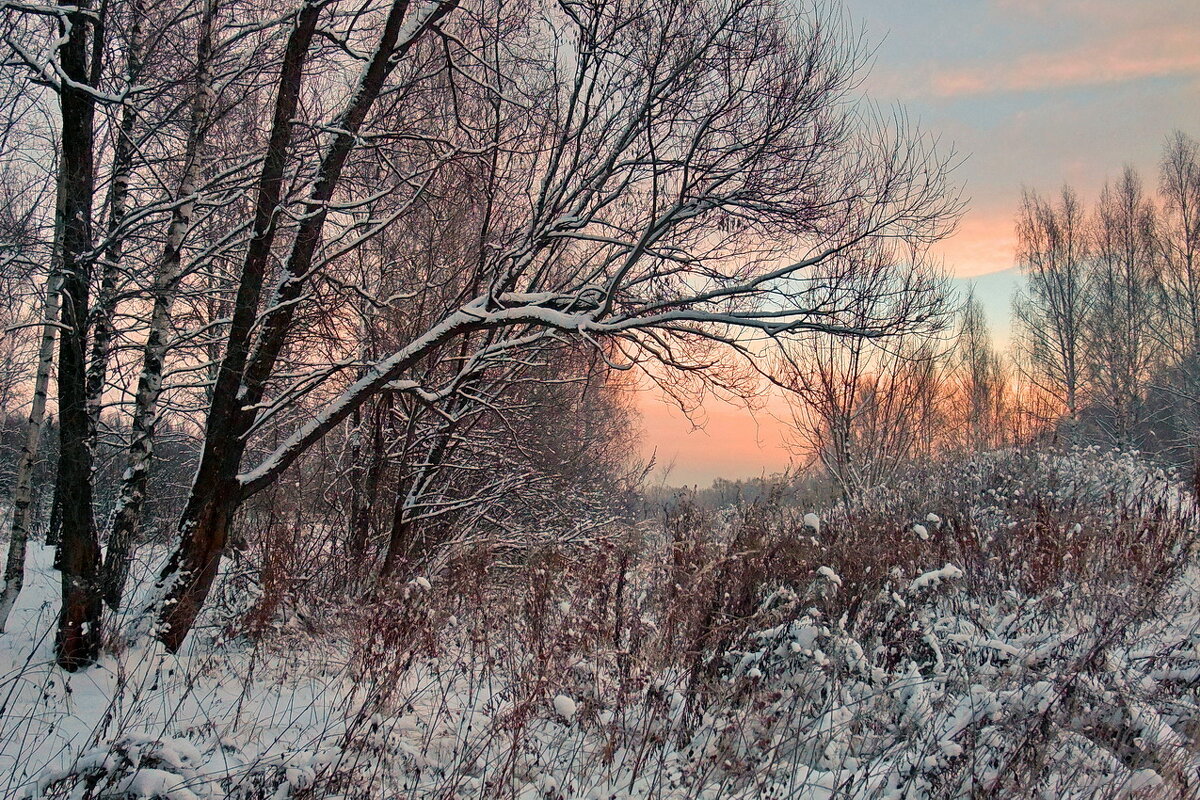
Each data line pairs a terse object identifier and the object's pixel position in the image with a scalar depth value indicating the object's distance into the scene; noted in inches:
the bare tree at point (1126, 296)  868.6
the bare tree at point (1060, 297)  904.9
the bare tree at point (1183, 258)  783.7
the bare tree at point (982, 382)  981.2
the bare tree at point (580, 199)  191.3
